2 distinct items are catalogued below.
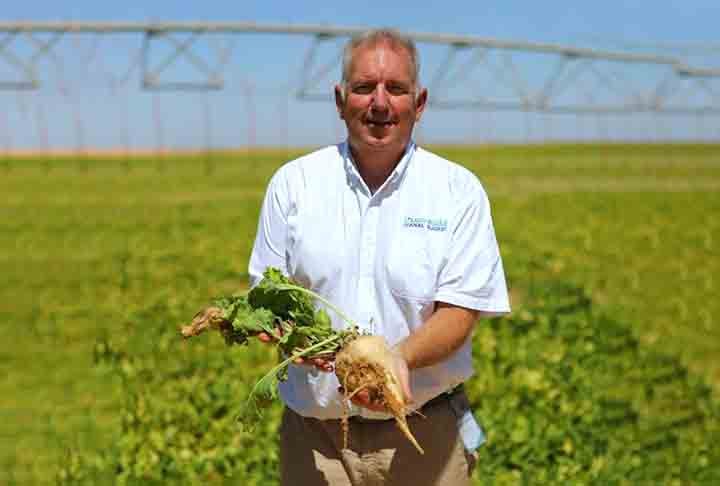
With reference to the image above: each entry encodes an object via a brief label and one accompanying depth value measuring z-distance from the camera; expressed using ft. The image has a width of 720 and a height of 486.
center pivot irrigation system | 103.86
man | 8.27
